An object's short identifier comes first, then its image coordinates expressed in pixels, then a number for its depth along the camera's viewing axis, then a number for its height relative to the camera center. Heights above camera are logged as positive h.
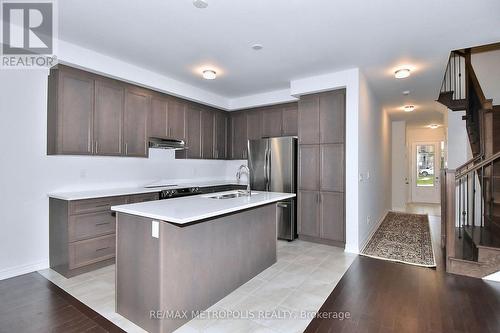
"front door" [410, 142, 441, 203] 9.41 -0.19
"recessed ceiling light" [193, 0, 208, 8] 2.40 +1.55
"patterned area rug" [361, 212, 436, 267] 3.76 -1.31
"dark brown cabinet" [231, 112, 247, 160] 5.79 +0.73
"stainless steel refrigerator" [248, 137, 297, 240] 4.65 -0.10
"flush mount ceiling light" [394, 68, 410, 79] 4.02 +1.48
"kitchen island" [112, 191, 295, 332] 2.01 -0.79
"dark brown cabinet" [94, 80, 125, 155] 3.61 +0.73
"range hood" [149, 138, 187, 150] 4.30 +0.42
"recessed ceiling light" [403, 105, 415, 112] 6.43 +1.50
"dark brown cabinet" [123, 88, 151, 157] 3.98 +0.73
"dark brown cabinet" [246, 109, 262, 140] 5.56 +0.94
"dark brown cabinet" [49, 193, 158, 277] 3.02 -0.81
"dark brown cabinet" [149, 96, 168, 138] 4.35 +0.86
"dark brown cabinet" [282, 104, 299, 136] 5.07 +0.94
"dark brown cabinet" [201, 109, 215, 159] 5.36 +0.73
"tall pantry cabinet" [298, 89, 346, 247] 4.25 +0.00
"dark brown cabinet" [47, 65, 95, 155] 3.23 +0.72
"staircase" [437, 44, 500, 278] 3.09 -0.27
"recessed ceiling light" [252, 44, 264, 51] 3.31 +1.57
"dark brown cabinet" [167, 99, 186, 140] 4.66 +0.89
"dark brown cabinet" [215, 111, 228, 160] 5.72 +0.76
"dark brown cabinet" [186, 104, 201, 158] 5.02 +0.73
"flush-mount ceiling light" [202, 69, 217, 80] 4.16 +1.52
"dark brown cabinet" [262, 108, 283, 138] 5.29 +0.95
